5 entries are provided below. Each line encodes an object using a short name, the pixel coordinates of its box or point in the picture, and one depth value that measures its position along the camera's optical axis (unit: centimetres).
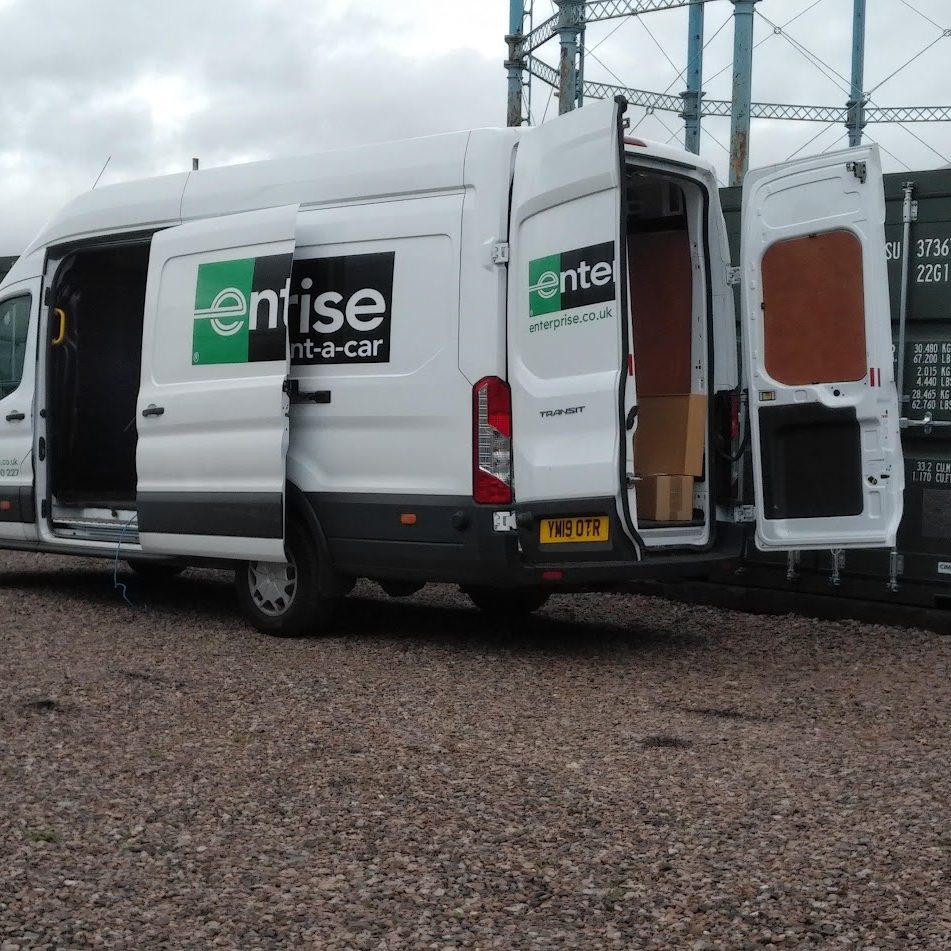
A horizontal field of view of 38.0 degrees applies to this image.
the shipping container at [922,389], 768
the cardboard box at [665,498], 712
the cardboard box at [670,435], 722
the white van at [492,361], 645
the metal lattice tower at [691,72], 2327
